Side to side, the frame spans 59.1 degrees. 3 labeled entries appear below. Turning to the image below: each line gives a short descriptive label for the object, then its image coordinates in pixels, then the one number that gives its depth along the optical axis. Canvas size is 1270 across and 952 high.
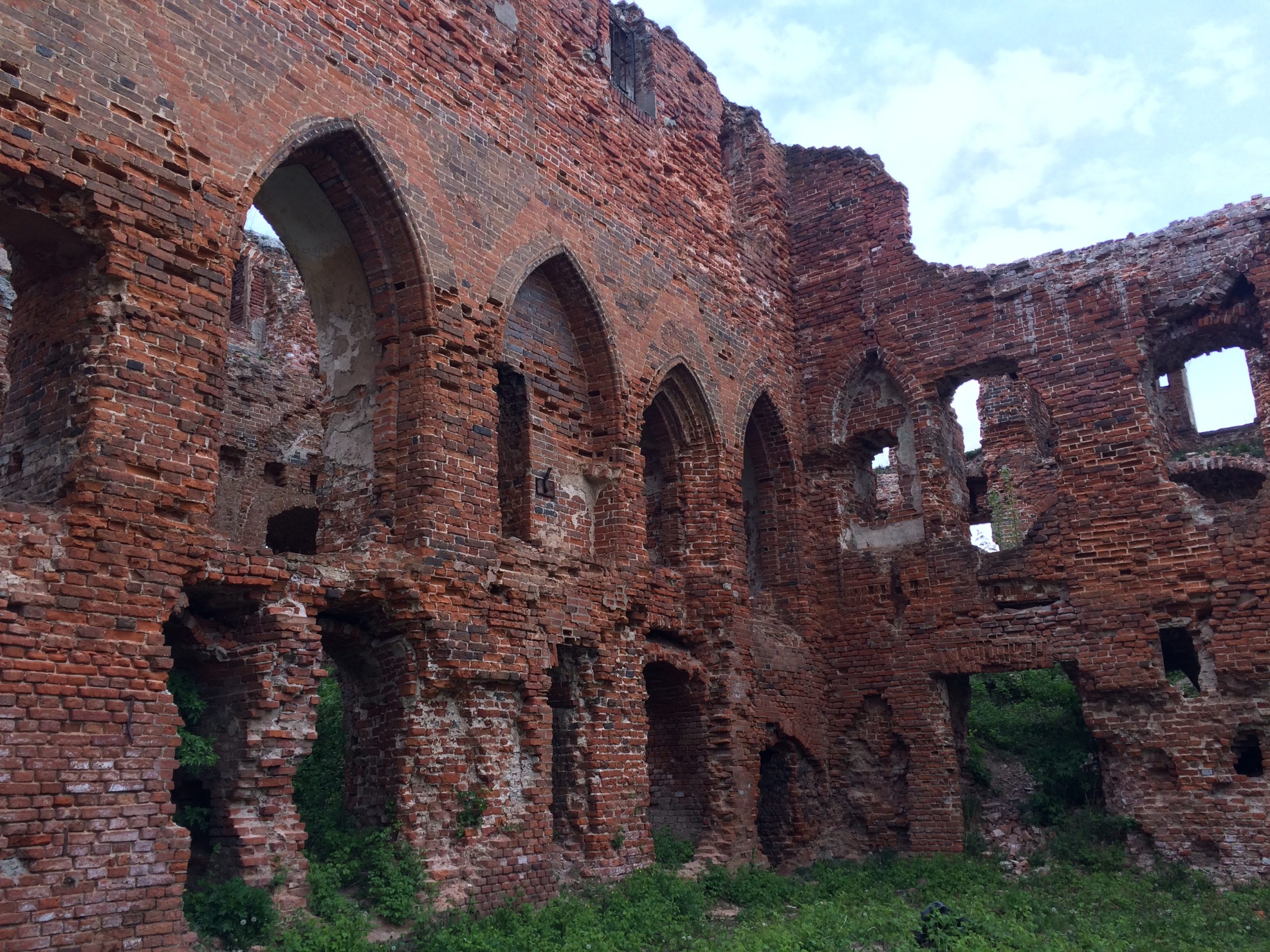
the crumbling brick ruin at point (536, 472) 6.46
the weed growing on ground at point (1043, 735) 12.62
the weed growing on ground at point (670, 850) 10.81
